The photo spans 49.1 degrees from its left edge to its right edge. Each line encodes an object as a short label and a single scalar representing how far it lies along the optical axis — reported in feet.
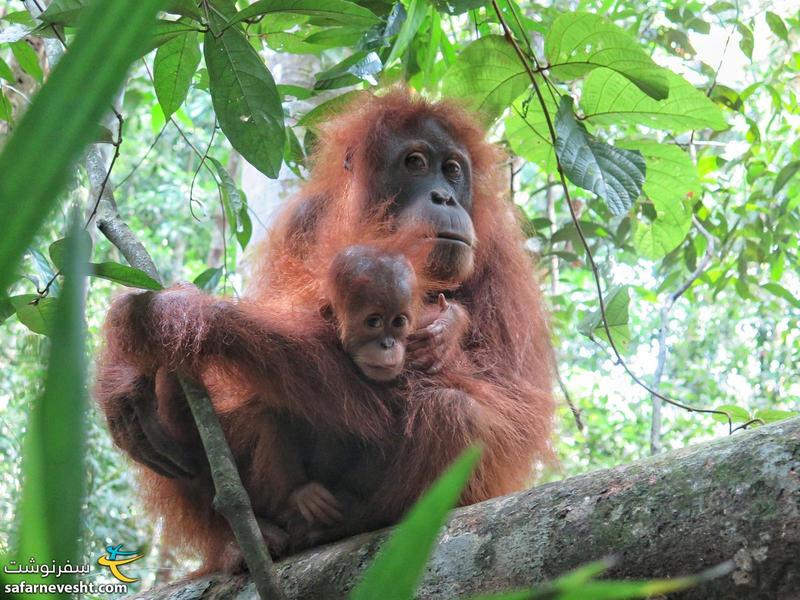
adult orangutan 7.62
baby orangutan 7.88
